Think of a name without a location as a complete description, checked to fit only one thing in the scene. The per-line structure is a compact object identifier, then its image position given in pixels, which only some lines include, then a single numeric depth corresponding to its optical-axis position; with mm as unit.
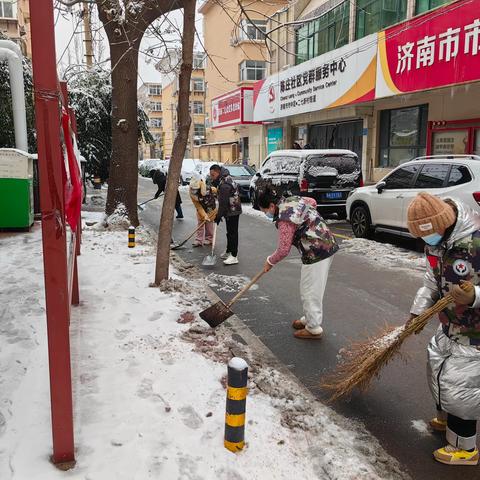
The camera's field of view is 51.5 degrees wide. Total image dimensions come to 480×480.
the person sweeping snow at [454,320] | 2672
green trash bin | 9273
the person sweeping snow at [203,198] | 9406
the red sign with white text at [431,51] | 11602
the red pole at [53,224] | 2260
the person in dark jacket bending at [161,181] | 13391
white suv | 7977
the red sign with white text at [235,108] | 27969
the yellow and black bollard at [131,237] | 8665
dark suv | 12273
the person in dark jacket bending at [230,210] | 8156
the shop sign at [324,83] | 16203
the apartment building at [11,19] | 40156
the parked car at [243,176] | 17625
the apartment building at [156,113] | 80938
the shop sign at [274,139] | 26766
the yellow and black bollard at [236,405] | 2729
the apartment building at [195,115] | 53419
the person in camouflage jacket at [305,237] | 4465
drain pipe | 9969
